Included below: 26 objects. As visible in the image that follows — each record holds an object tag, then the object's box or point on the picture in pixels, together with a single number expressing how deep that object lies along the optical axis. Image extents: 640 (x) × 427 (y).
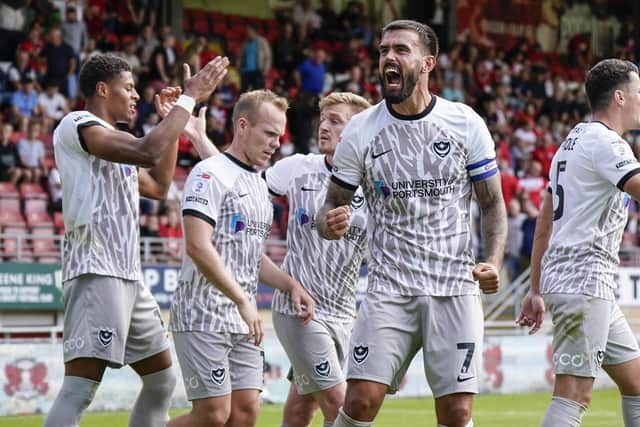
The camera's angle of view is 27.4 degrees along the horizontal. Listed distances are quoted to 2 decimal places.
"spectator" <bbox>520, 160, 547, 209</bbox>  22.66
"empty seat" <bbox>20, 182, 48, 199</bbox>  18.38
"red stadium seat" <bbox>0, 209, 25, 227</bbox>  18.11
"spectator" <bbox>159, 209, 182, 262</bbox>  18.41
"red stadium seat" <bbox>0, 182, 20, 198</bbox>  18.23
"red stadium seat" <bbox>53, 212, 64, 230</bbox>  18.44
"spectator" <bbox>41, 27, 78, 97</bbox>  20.12
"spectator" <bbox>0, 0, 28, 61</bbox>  20.80
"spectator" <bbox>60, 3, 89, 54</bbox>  21.03
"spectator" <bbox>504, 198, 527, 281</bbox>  21.55
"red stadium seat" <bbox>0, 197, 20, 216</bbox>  18.23
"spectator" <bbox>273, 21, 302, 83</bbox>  24.67
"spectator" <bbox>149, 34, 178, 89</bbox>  21.42
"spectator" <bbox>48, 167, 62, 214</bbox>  18.56
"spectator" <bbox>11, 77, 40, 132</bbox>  19.25
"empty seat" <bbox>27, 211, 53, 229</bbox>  18.17
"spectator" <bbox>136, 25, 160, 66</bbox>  21.69
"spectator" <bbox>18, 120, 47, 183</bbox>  18.64
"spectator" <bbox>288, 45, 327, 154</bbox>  22.39
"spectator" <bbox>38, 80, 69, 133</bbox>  19.61
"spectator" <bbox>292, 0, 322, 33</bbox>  27.14
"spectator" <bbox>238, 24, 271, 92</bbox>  23.59
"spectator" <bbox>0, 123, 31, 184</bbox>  18.53
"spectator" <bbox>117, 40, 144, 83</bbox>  21.34
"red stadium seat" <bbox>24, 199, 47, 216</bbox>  18.36
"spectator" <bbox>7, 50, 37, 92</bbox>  19.72
